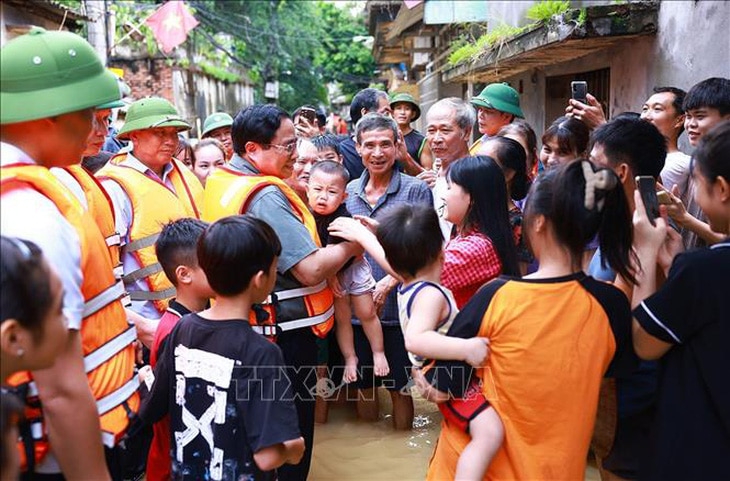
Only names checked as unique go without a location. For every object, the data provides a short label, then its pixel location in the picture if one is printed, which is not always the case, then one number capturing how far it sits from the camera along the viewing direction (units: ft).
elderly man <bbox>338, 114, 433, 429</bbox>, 14.74
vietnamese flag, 47.03
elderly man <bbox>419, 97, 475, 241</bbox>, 14.73
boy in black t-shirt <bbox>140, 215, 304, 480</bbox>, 7.57
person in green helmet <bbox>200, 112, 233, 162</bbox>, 20.88
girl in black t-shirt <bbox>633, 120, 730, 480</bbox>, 7.18
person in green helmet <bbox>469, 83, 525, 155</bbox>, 17.07
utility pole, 39.95
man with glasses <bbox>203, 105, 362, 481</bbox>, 10.45
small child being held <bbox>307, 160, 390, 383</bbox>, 12.14
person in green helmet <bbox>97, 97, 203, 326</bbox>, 12.25
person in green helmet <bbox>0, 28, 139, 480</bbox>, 5.97
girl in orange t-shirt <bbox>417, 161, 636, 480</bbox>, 7.33
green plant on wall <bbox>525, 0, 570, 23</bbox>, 19.56
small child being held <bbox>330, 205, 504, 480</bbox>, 7.45
